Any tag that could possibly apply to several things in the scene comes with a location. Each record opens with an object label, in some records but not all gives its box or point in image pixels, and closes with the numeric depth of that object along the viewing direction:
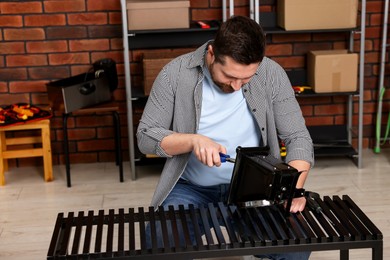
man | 2.39
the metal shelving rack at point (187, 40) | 3.84
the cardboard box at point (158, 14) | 3.73
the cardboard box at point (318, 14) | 3.81
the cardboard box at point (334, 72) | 3.87
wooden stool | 3.84
